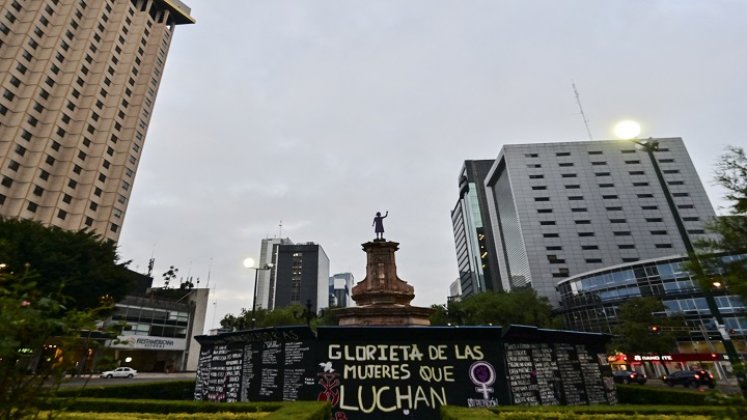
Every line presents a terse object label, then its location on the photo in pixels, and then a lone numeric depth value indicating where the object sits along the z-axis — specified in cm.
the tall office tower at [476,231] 11207
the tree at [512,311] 4934
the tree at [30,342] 379
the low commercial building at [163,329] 5100
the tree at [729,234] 1091
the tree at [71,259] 3200
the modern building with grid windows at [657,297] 4819
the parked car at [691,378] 3135
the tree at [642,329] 4075
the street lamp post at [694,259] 1069
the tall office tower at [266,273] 16200
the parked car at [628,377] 3600
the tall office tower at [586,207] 7962
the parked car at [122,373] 3978
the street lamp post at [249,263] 1919
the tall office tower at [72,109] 5322
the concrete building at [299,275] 15225
